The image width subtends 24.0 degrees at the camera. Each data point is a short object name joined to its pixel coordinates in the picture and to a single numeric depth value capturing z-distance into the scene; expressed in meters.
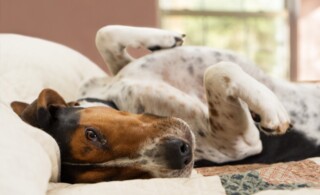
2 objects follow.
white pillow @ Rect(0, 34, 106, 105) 1.07
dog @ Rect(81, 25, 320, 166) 0.93
